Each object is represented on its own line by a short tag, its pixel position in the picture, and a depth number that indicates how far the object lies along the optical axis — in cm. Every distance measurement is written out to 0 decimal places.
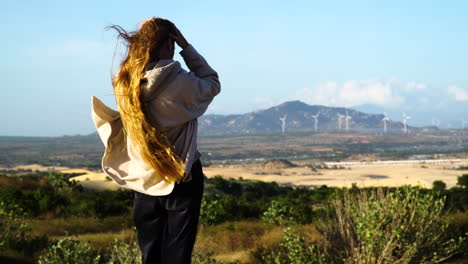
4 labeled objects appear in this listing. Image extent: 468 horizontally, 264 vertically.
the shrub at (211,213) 1221
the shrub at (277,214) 1321
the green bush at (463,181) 3106
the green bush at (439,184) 3140
